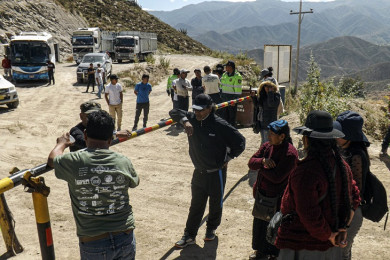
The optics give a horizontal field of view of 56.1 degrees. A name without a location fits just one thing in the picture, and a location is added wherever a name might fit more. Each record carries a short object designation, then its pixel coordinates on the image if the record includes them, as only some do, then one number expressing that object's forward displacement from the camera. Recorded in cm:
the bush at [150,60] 2744
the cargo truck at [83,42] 2934
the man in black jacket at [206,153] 449
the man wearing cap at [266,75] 789
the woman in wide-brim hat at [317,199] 254
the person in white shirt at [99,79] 1719
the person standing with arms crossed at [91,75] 1844
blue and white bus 2056
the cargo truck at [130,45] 3303
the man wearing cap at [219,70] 1112
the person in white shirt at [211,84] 1001
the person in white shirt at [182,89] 1065
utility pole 1931
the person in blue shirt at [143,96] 1066
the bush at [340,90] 968
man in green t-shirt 267
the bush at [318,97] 886
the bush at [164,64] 2812
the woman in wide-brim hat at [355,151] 326
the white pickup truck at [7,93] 1383
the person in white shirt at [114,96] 1041
